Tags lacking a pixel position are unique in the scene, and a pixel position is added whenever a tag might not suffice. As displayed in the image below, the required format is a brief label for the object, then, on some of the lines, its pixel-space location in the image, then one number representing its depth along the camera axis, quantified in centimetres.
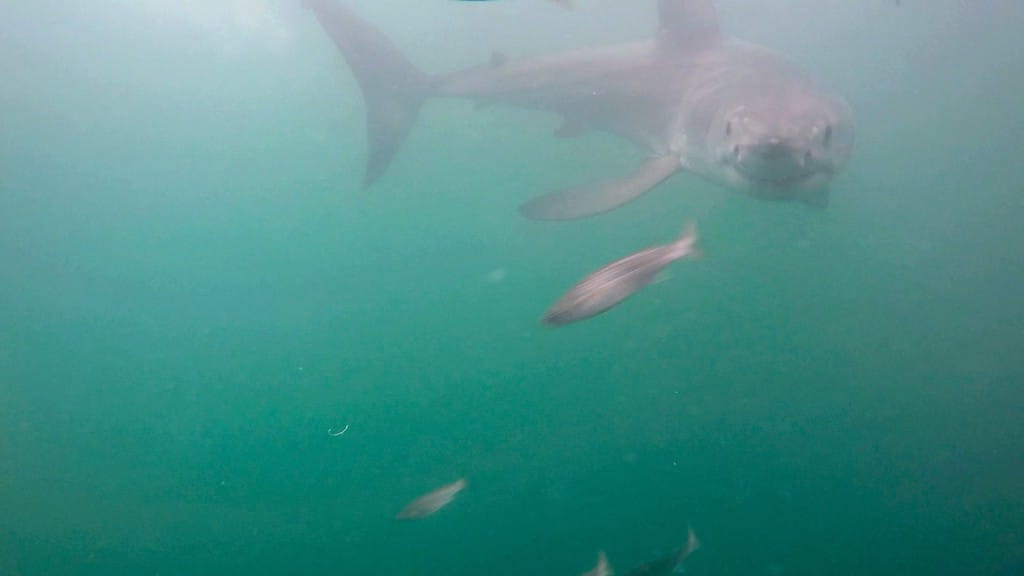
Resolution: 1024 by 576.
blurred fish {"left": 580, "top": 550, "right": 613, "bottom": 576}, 417
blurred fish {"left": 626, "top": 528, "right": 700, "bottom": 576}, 436
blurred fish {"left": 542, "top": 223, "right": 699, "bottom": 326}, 245
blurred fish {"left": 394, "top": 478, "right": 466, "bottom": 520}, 508
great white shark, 466
